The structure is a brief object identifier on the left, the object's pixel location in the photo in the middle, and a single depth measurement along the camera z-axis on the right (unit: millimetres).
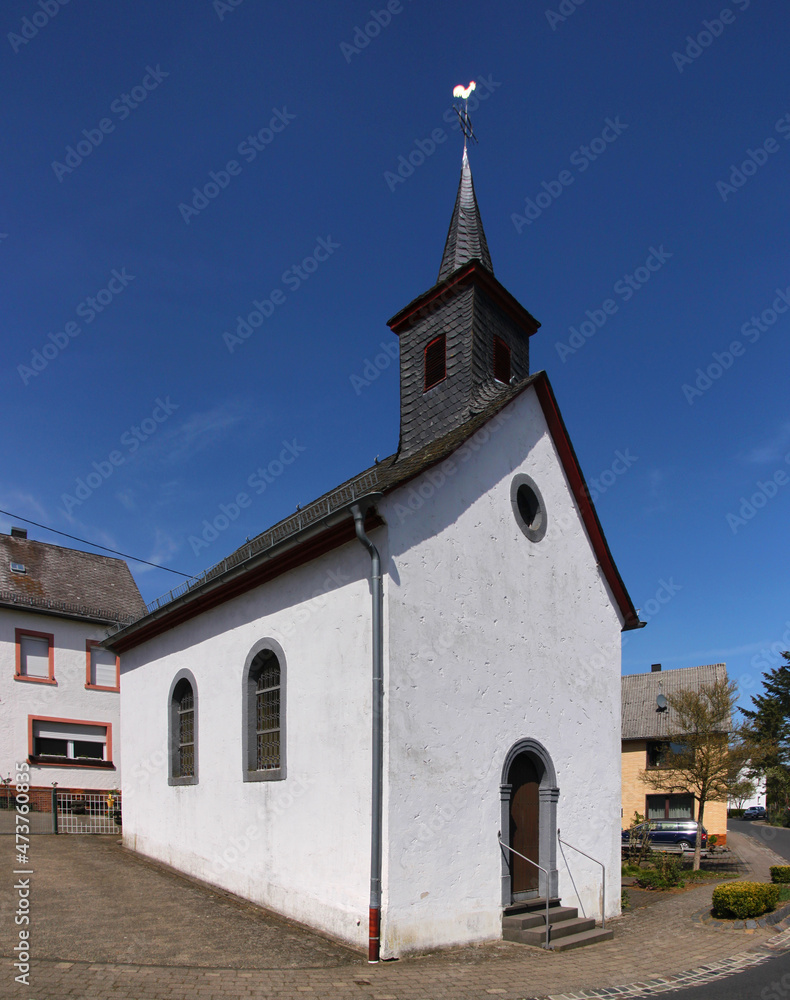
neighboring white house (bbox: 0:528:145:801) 20500
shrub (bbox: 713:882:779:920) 10469
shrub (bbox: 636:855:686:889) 15500
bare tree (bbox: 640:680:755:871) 19469
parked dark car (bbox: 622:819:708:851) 24781
